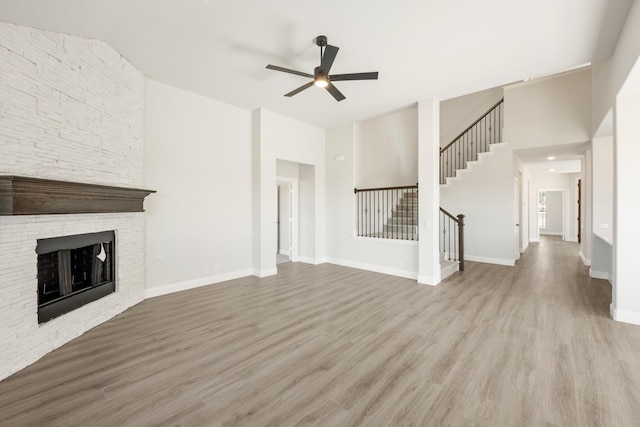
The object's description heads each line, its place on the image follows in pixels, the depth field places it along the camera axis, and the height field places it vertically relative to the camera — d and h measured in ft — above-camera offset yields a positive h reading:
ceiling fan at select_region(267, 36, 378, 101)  10.52 +5.57
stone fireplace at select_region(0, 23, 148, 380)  8.27 +1.64
